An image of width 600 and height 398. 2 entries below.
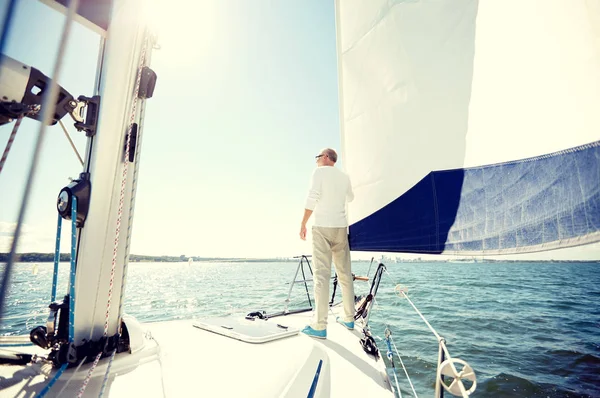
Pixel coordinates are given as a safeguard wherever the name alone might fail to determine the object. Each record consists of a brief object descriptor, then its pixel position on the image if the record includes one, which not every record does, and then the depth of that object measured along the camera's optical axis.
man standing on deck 2.42
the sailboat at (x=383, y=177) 1.24
